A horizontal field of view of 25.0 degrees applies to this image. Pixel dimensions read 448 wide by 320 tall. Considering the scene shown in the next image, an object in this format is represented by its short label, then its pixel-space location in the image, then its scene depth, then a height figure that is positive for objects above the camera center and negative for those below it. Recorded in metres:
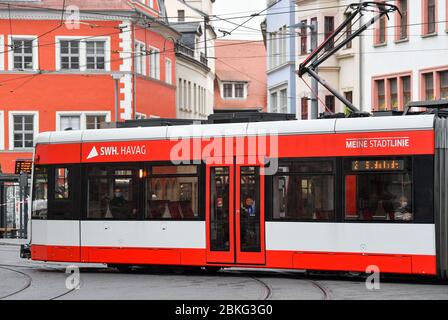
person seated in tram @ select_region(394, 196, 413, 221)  17.83 -0.63
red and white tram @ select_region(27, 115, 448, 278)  17.84 -0.36
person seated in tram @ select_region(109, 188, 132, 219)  20.48 -0.58
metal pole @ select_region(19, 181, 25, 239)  37.72 -1.33
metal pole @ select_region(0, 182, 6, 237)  39.03 -0.96
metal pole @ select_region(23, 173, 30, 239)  37.14 -1.10
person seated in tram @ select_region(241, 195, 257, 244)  19.11 -0.79
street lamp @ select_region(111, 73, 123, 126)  42.50 +4.14
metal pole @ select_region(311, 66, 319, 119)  29.10 +2.12
